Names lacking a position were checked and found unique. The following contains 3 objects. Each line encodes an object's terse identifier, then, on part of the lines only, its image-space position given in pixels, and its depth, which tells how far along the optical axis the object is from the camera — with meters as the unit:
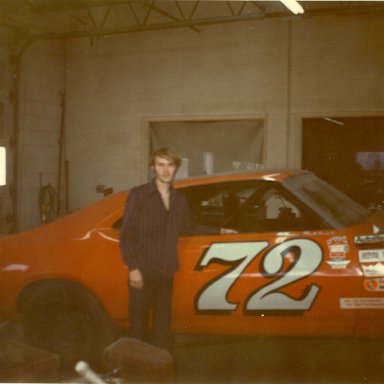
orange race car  4.30
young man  4.32
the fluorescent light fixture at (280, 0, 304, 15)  8.02
